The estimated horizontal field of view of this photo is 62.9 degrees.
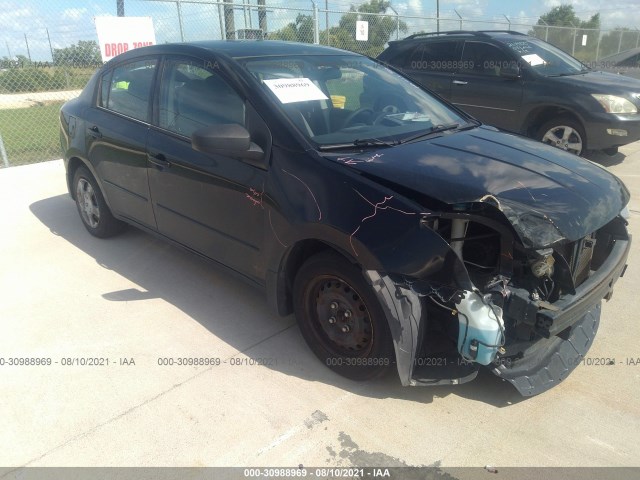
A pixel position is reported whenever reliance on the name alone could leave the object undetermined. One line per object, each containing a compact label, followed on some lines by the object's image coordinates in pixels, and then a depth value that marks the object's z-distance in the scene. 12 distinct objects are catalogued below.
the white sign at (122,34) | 8.39
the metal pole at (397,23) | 15.14
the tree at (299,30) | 12.62
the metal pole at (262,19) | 11.51
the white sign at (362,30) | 13.79
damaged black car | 2.42
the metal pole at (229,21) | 10.71
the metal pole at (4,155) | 7.32
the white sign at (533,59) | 7.39
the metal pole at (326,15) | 12.86
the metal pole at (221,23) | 10.43
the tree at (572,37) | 20.70
